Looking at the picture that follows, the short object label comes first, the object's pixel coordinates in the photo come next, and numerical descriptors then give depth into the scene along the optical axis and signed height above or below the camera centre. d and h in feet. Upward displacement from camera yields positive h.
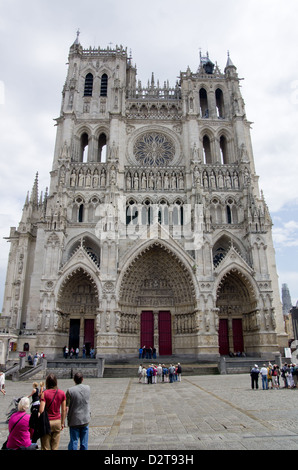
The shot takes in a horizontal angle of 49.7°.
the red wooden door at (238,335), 90.33 +0.23
